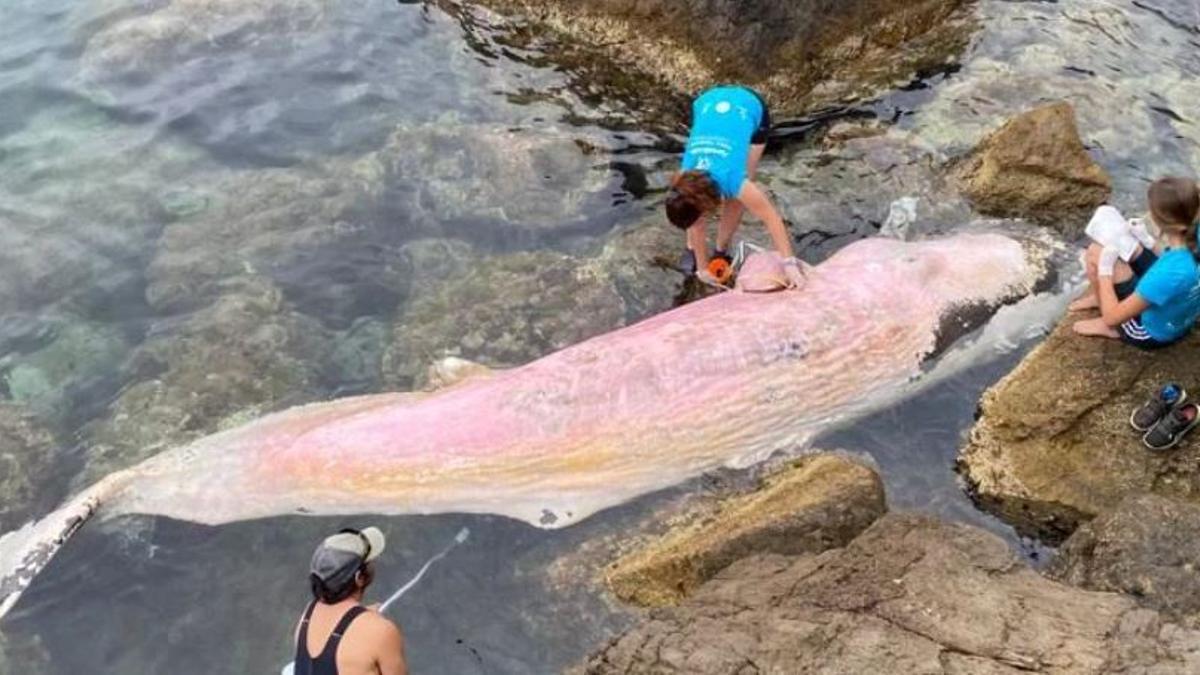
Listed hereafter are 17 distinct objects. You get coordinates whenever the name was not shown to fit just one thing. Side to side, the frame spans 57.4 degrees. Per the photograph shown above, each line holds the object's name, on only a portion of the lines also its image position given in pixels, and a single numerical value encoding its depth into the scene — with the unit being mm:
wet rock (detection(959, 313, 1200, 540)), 6051
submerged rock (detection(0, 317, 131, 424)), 7195
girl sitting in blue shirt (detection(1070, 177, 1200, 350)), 6074
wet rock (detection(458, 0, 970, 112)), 9117
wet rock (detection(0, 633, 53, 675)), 5695
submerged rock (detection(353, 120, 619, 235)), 8578
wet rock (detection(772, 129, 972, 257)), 8117
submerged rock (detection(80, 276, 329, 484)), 6867
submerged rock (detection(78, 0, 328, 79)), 10383
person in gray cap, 4848
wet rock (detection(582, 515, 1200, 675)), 4141
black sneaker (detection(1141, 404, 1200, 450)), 5930
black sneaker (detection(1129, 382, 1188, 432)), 5980
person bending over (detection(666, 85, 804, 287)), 7246
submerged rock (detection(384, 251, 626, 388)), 7371
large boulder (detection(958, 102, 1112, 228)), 7953
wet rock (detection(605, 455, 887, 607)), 5508
